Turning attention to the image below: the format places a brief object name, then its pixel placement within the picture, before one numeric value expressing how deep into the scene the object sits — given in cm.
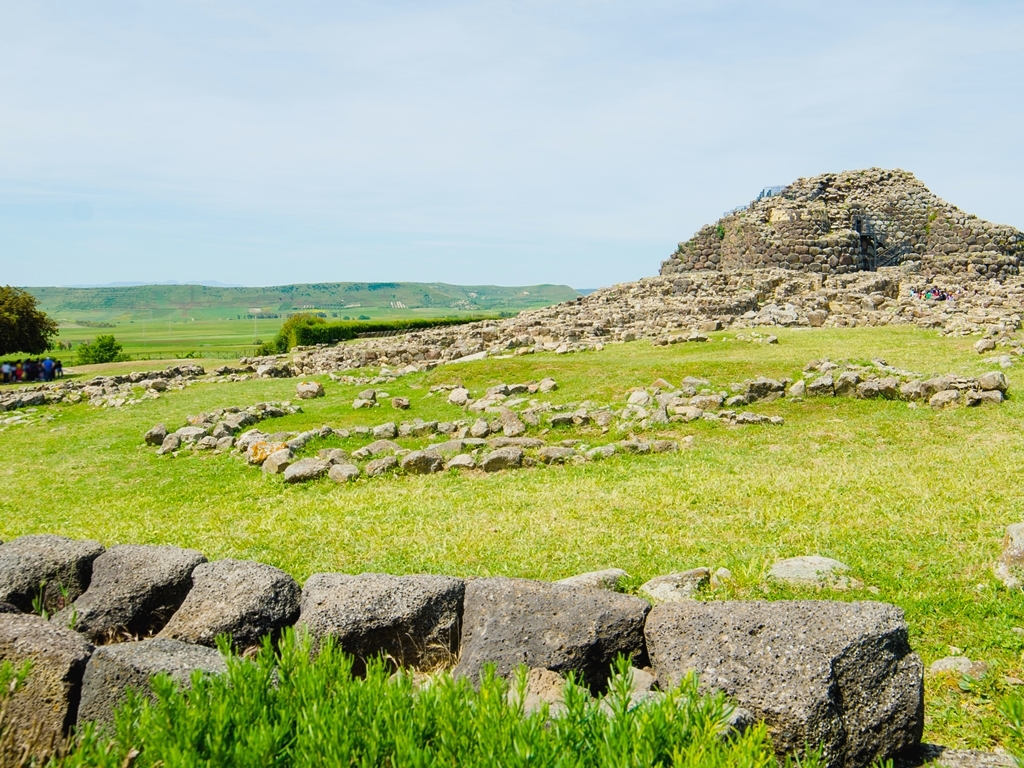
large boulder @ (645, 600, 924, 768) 393
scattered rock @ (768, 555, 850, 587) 644
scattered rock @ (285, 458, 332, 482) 1233
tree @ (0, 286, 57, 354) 5106
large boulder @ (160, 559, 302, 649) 517
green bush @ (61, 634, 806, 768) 297
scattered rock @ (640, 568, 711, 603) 637
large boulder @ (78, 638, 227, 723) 400
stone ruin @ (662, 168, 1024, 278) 4094
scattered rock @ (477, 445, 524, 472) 1227
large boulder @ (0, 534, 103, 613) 590
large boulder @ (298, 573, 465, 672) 507
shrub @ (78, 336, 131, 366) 5965
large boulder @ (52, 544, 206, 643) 564
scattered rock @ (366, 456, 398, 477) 1239
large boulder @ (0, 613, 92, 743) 404
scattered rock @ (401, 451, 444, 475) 1246
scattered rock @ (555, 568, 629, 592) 657
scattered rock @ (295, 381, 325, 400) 2255
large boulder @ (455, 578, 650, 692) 472
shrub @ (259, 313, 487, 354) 4785
